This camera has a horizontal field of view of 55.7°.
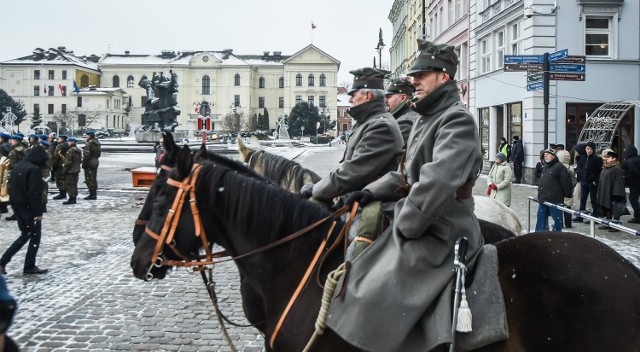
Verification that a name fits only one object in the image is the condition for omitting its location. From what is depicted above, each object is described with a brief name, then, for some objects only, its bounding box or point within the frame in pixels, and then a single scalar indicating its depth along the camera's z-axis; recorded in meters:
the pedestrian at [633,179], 14.37
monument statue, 46.00
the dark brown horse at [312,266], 3.29
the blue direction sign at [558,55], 16.09
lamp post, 32.67
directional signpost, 17.09
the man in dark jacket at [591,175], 14.96
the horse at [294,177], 6.98
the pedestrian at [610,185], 13.57
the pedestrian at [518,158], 23.55
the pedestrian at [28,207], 9.41
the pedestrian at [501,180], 13.04
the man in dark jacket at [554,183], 12.99
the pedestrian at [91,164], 19.16
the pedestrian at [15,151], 14.90
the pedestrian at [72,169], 18.08
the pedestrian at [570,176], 13.52
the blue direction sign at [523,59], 17.52
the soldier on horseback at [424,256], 3.16
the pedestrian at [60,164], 19.03
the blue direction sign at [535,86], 17.06
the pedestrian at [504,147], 23.91
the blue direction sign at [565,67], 17.16
